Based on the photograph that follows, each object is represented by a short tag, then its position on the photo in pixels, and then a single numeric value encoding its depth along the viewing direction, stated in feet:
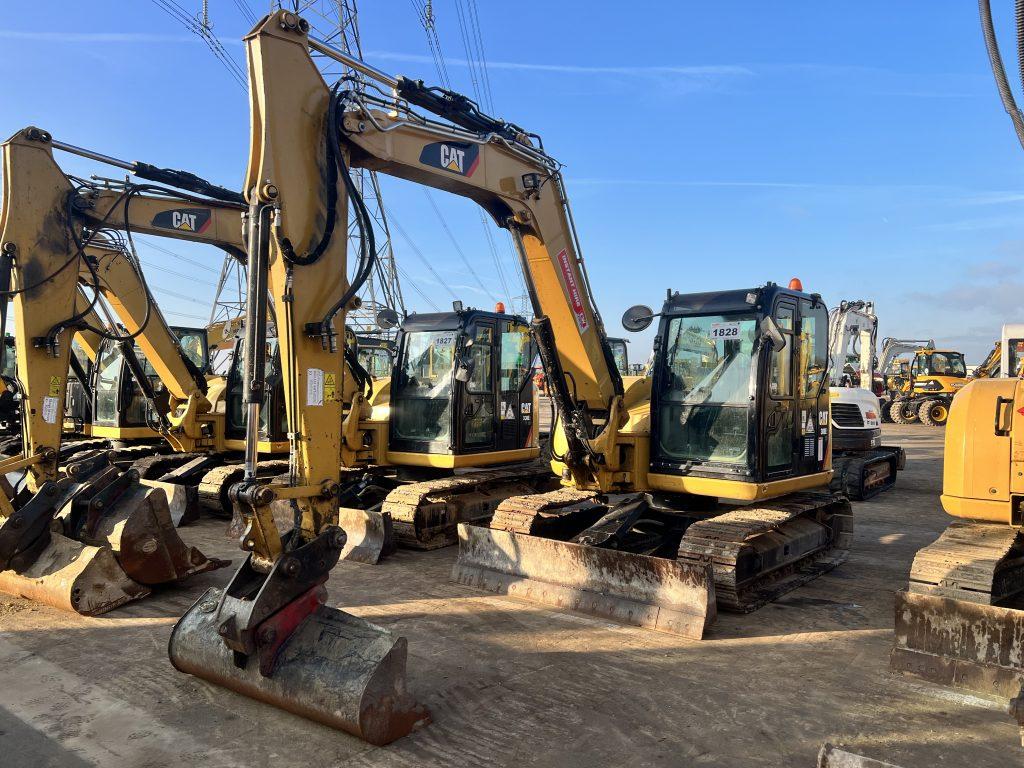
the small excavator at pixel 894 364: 90.94
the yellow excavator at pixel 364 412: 25.80
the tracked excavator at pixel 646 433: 18.28
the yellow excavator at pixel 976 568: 13.71
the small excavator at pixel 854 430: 36.63
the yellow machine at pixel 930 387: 82.12
